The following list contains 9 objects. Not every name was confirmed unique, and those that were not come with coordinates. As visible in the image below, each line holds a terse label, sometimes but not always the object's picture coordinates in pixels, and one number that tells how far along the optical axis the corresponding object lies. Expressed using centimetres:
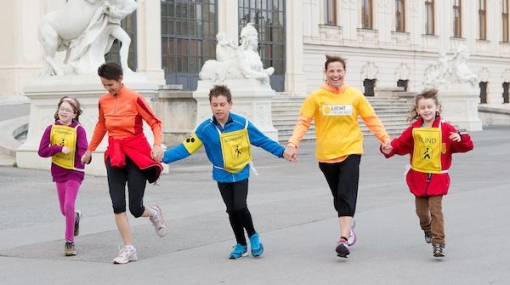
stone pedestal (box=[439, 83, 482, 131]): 3822
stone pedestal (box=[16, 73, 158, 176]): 1777
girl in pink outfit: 910
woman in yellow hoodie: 867
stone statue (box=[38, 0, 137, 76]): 1830
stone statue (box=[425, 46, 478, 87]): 3869
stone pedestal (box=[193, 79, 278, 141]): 2650
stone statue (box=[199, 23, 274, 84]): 2713
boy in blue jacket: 857
